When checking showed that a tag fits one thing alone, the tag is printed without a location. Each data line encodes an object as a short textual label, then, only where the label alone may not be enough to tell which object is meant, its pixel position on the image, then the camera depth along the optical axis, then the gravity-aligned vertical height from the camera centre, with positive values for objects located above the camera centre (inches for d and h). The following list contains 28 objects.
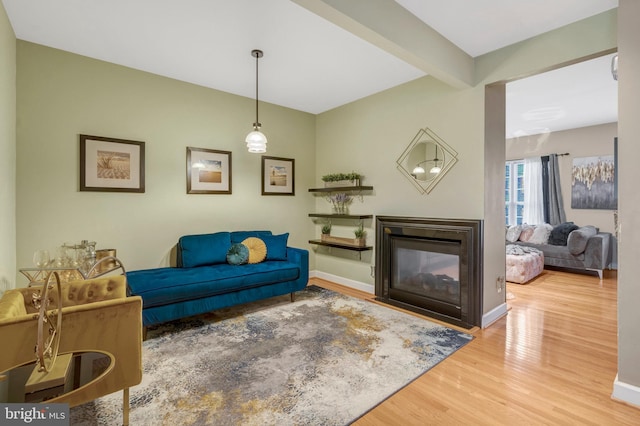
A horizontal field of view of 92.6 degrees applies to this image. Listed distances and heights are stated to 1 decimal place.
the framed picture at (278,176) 177.0 +20.9
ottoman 182.7 -33.3
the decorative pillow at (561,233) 210.7 -15.5
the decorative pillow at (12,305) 62.7 -20.7
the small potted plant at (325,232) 187.3 -13.0
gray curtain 240.8 +12.2
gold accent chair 59.3 -26.3
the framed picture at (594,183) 218.1 +21.0
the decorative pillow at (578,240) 196.1 -18.4
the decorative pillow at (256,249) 147.7 -18.7
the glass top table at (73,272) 87.0 -20.9
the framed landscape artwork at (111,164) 122.2 +19.2
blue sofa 108.8 -26.8
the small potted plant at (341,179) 169.5 +18.2
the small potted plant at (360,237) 167.0 -14.3
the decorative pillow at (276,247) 154.2 -18.4
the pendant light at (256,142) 121.6 +27.8
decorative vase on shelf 179.3 +5.4
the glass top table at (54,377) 49.4 -29.1
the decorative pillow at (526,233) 229.0 -16.3
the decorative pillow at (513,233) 233.9 -16.8
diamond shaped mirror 133.0 +23.3
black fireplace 120.9 -24.8
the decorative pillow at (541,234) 219.9 -16.7
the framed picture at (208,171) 149.6 +20.1
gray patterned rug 70.4 -45.8
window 269.7 +17.3
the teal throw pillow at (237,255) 142.3 -20.7
